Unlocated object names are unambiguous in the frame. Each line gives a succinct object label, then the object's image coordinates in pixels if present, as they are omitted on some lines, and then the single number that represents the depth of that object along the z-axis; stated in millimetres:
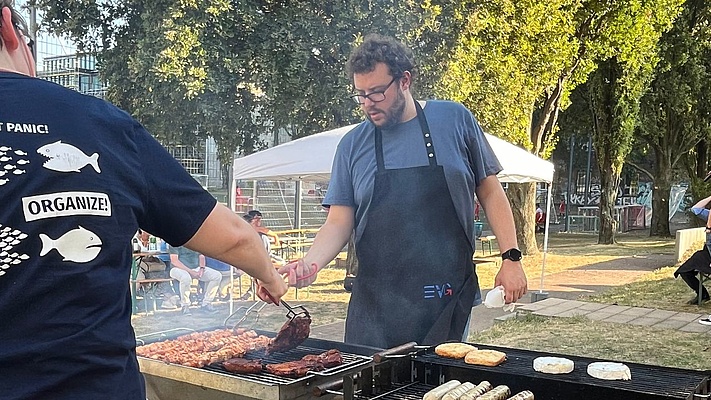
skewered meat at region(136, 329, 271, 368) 2672
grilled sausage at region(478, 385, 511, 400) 2010
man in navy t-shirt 1219
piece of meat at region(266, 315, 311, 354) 2805
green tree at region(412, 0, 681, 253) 10594
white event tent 8125
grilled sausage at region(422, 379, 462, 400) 2010
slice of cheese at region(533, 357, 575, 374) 2168
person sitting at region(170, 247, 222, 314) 8734
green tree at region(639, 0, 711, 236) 18453
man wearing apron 2654
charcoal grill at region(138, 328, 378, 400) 2252
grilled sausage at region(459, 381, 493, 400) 1988
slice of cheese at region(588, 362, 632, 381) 2086
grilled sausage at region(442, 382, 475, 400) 1991
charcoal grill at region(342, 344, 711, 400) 1972
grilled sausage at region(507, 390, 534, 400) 1995
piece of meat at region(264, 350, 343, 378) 2434
